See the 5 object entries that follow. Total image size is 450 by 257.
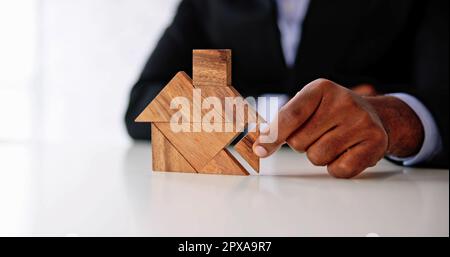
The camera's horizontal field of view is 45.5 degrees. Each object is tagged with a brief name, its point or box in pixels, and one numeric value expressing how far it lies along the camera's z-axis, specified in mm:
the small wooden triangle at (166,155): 785
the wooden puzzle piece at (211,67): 719
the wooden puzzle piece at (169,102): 749
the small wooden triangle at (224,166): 773
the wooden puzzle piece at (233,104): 726
